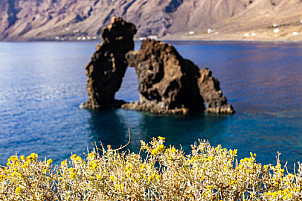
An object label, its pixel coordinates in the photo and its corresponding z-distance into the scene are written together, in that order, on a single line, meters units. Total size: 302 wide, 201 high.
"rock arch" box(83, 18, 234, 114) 69.06
